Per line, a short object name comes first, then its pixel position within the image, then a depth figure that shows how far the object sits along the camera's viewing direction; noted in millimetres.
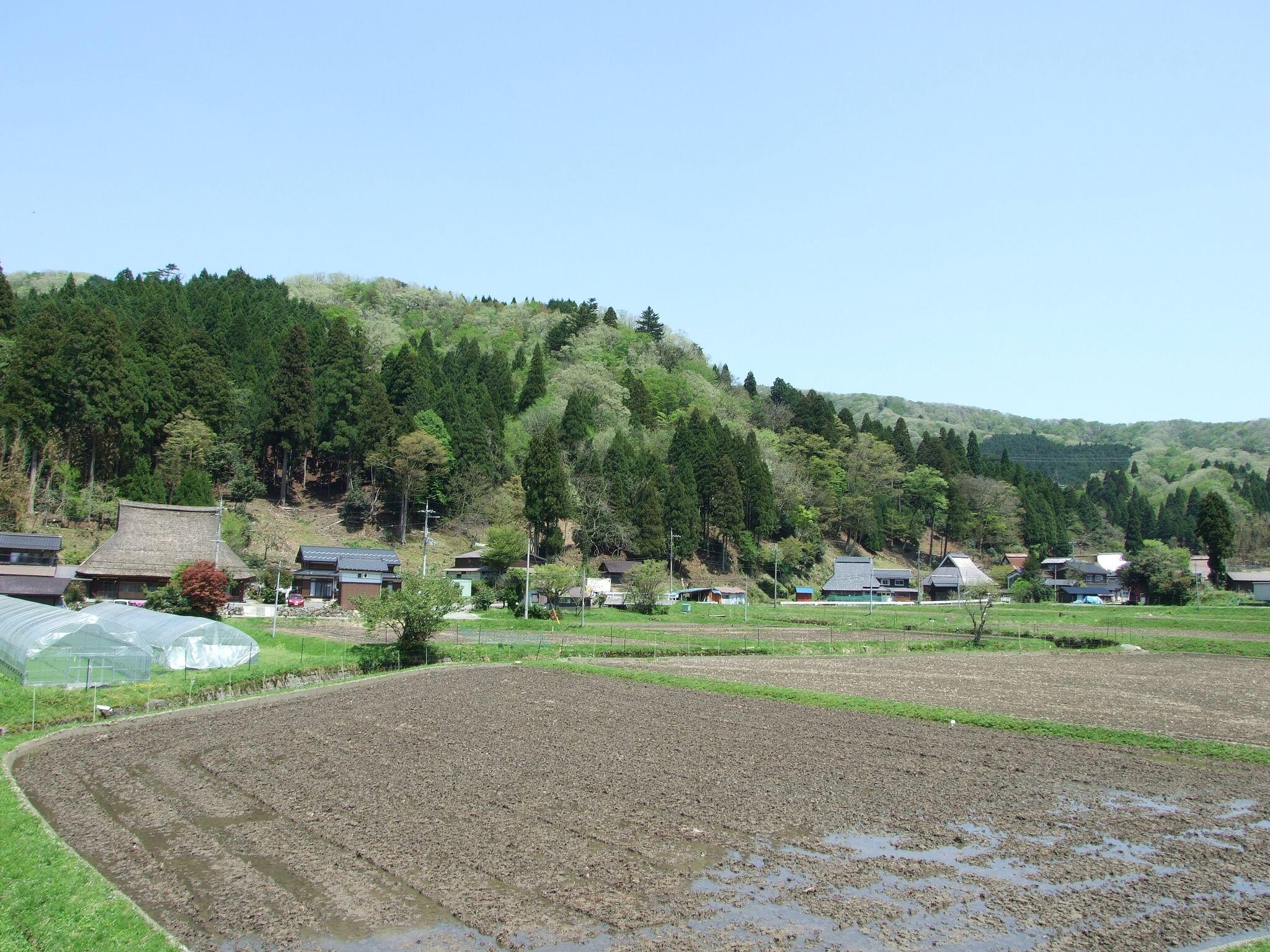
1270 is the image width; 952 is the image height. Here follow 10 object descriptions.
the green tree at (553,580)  49719
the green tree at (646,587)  51688
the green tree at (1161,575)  64688
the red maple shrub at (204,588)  36406
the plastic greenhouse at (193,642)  25250
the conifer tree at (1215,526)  69812
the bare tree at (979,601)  40906
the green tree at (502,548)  53000
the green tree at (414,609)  30297
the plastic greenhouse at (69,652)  21312
